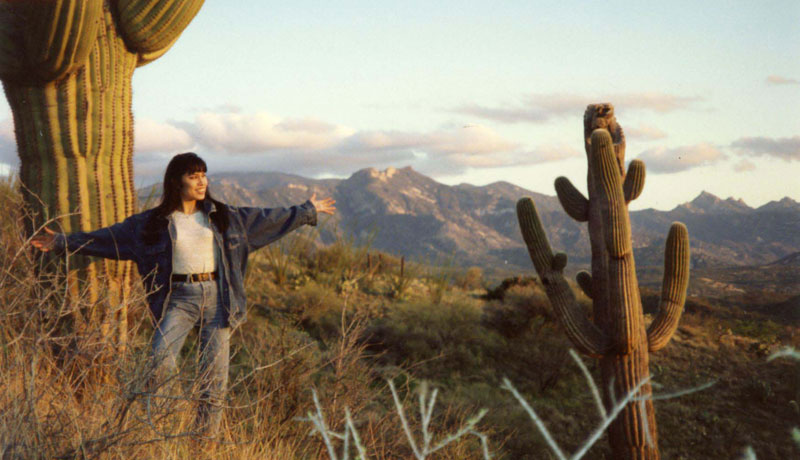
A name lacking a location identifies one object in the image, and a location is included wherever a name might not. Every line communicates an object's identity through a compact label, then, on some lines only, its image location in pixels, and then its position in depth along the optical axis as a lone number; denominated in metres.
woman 4.41
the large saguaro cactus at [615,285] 6.59
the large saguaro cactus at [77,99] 5.41
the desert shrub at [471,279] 16.95
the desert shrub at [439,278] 12.03
